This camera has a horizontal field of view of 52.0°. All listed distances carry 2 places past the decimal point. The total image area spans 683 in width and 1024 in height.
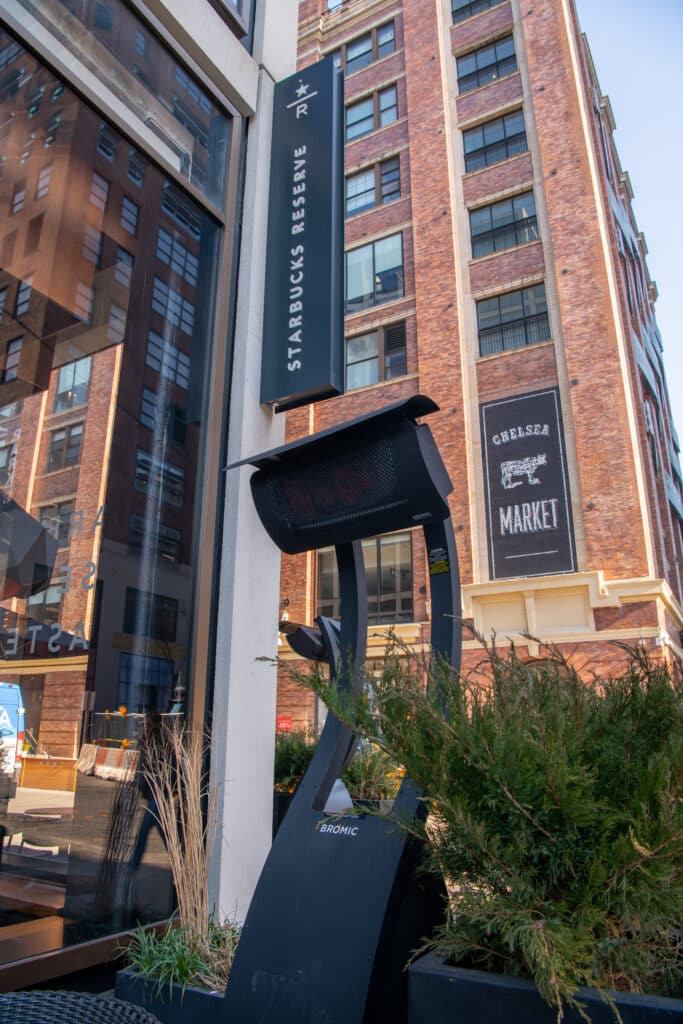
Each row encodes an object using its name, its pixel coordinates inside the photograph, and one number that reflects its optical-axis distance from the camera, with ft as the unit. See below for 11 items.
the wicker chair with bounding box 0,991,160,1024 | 4.91
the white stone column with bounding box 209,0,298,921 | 13.80
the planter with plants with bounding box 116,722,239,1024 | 7.51
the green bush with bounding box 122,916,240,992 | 7.97
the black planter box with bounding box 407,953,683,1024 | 4.90
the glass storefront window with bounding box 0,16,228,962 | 12.32
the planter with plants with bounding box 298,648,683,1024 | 5.16
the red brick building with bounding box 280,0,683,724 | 51.26
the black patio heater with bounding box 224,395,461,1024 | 6.59
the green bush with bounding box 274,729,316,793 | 22.95
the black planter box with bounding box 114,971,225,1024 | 7.19
